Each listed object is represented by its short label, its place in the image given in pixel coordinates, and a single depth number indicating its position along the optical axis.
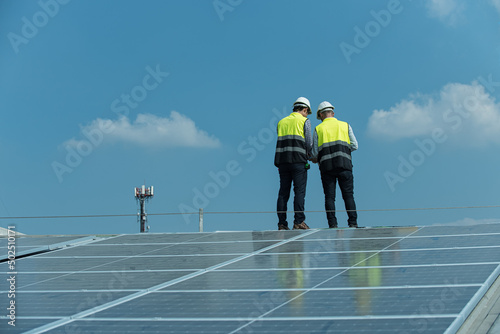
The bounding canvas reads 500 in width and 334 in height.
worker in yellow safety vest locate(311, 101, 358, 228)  9.89
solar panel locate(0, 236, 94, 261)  8.31
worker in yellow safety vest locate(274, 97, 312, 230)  9.80
